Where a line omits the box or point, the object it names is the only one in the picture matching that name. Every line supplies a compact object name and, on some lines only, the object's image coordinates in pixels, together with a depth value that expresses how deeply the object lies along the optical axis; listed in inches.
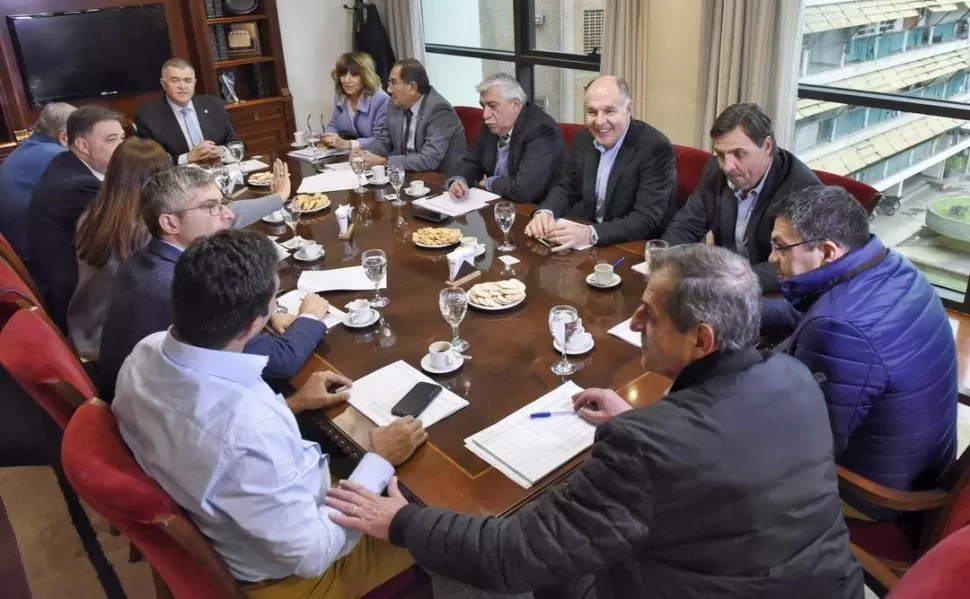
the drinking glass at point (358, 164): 125.0
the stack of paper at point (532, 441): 54.7
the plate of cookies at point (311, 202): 115.4
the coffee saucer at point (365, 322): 76.9
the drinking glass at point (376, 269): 79.7
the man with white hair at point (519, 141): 125.2
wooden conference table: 54.9
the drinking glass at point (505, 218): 96.5
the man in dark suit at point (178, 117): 159.6
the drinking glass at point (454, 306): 69.2
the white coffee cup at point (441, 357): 67.5
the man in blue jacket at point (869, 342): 58.7
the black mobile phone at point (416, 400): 61.3
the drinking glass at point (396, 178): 119.3
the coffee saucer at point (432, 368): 67.5
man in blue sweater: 119.4
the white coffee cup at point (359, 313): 77.2
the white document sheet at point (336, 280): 86.8
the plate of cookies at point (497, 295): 79.2
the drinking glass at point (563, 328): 65.8
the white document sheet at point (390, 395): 61.5
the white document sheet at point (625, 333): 71.5
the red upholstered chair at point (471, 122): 162.4
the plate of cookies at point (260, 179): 132.2
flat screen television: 195.2
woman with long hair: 82.1
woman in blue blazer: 171.0
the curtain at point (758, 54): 137.4
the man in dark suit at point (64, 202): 100.7
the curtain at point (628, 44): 161.9
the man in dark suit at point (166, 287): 70.4
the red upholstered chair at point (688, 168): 116.6
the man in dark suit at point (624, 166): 109.4
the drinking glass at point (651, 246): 83.7
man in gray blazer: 148.8
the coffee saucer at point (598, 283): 83.2
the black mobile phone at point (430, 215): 109.0
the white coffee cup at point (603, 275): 83.7
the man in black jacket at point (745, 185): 89.6
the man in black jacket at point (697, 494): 42.0
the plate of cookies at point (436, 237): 97.6
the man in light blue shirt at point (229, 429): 47.6
